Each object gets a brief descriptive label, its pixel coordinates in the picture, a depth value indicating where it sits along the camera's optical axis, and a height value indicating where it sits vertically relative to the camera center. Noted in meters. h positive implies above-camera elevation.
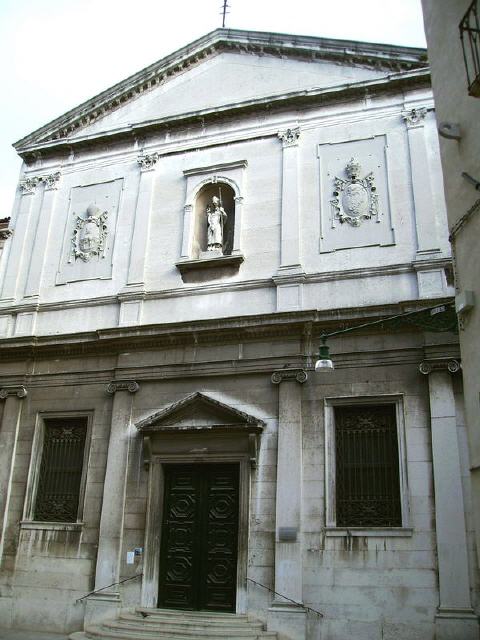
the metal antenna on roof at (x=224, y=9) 16.55 +13.09
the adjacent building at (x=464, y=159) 7.26 +4.61
